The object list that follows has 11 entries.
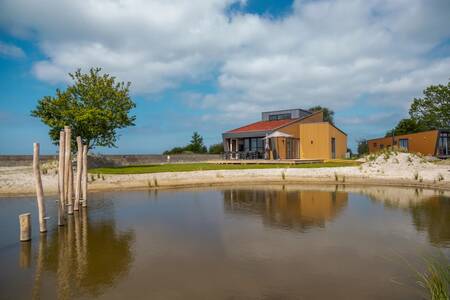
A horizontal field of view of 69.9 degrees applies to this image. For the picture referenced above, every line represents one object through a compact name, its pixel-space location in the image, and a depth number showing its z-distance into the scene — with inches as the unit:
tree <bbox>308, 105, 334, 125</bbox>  2447.2
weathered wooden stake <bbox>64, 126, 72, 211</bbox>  427.8
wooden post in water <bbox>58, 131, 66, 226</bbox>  414.6
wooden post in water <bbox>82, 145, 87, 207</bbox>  544.7
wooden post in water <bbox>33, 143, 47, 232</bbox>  365.1
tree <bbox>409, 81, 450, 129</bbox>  1530.5
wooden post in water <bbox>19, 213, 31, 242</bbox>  344.2
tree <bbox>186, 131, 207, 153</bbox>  1964.8
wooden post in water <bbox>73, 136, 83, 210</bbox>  502.3
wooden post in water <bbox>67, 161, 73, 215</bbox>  458.0
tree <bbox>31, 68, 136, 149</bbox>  936.9
